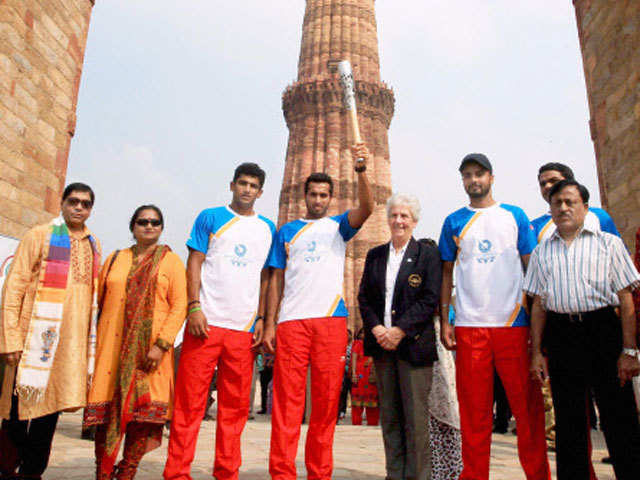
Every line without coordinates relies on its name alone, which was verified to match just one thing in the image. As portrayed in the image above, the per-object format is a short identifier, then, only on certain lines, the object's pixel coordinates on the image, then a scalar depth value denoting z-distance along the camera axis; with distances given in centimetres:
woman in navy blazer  257
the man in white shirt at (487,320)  255
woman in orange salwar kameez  273
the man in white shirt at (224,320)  265
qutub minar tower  1758
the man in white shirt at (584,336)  225
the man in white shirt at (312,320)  263
